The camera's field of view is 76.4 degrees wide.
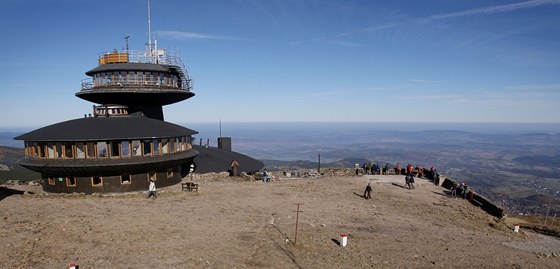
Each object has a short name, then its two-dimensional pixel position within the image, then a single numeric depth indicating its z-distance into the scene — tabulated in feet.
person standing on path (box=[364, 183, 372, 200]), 98.63
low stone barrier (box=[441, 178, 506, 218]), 94.83
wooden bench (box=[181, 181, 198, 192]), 100.14
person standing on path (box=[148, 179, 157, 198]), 90.82
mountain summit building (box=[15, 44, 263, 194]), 93.91
